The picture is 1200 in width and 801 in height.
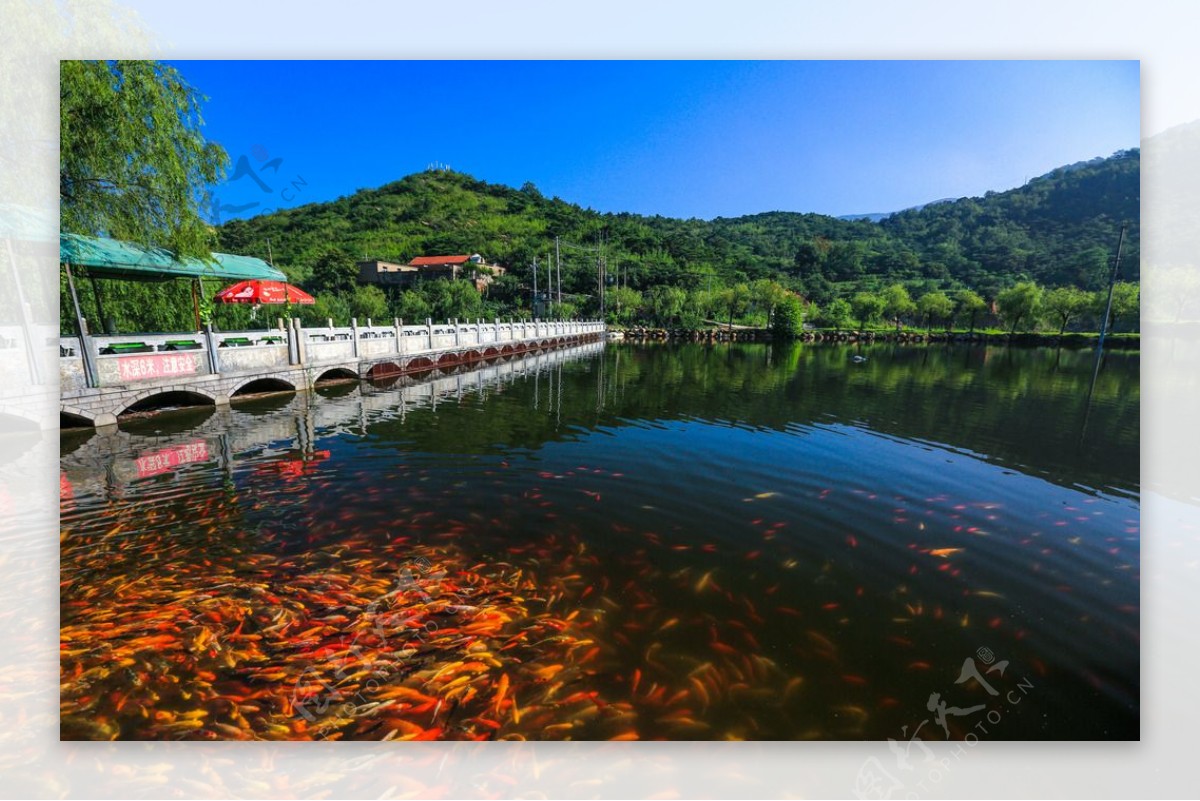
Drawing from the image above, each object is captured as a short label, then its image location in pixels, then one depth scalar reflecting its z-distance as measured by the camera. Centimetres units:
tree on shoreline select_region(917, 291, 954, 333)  5209
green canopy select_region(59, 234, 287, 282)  787
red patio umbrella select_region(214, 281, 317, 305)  1525
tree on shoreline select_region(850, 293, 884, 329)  5656
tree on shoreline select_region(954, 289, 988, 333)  5028
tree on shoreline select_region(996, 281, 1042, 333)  4181
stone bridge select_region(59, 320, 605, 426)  884
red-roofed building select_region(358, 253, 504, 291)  5902
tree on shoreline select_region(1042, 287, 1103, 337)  3638
